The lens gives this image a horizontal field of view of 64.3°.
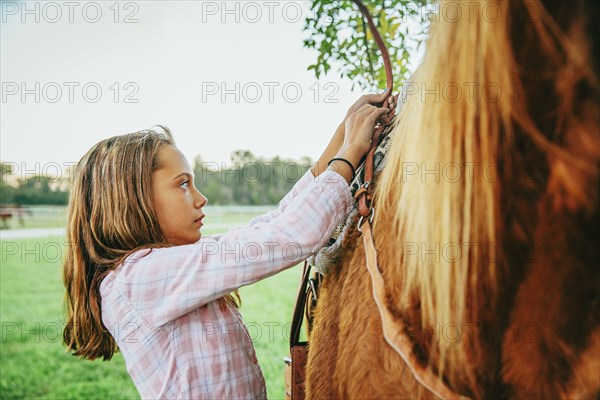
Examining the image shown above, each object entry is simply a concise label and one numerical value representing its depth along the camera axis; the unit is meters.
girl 1.19
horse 0.74
